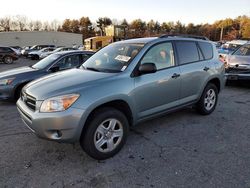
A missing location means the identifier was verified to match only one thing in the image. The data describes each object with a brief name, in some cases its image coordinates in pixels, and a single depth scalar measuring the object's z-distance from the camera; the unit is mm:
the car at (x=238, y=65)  8250
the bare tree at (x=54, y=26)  91150
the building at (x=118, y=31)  23781
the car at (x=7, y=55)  20756
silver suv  3033
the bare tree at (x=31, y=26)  87431
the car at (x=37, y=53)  27030
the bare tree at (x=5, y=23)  79062
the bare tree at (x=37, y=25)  88819
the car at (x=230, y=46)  15192
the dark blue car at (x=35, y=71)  5914
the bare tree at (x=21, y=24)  84762
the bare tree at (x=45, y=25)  90988
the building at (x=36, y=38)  53594
